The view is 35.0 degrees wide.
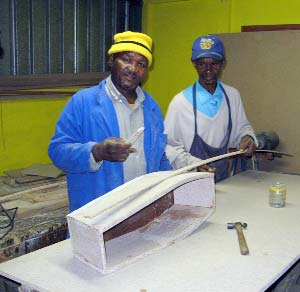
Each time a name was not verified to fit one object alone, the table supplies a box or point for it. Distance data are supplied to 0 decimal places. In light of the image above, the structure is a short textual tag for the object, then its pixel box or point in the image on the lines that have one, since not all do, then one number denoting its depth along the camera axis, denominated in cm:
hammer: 152
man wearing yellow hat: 179
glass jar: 202
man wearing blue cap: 246
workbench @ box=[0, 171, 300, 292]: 130
